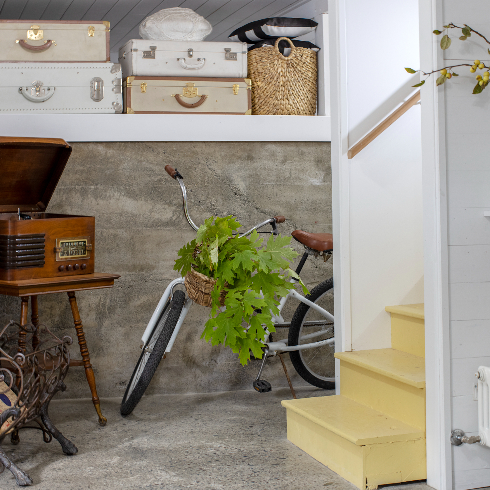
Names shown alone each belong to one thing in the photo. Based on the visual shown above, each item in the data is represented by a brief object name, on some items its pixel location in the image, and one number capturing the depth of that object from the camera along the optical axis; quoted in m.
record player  2.64
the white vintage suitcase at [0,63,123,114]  3.26
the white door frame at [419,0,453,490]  2.13
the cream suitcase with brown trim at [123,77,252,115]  3.39
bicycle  2.95
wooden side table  2.63
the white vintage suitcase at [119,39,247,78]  3.38
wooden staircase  2.19
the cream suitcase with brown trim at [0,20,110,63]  3.23
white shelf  3.29
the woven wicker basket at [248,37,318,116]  3.53
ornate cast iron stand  2.19
